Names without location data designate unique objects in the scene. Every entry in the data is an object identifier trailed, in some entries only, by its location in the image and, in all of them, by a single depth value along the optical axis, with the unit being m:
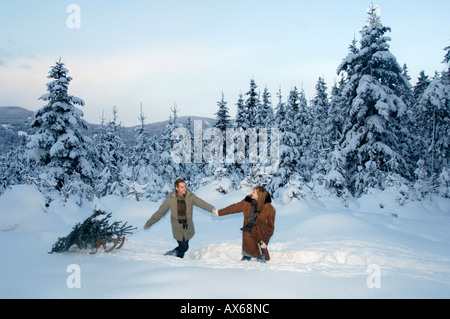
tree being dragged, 6.55
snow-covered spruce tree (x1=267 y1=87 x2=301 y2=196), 26.16
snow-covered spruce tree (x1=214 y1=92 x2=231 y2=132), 33.66
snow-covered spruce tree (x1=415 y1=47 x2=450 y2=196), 25.41
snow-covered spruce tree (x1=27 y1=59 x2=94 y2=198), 21.66
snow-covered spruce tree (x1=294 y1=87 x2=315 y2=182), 34.16
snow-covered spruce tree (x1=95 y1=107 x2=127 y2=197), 34.56
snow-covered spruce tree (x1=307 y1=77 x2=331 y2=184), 36.56
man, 7.36
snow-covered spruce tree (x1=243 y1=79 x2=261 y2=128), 34.34
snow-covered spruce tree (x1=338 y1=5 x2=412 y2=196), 21.03
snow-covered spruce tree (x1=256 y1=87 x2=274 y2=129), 35.72
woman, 6.70
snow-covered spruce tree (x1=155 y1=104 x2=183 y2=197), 36.59
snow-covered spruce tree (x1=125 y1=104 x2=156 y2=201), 33.22
